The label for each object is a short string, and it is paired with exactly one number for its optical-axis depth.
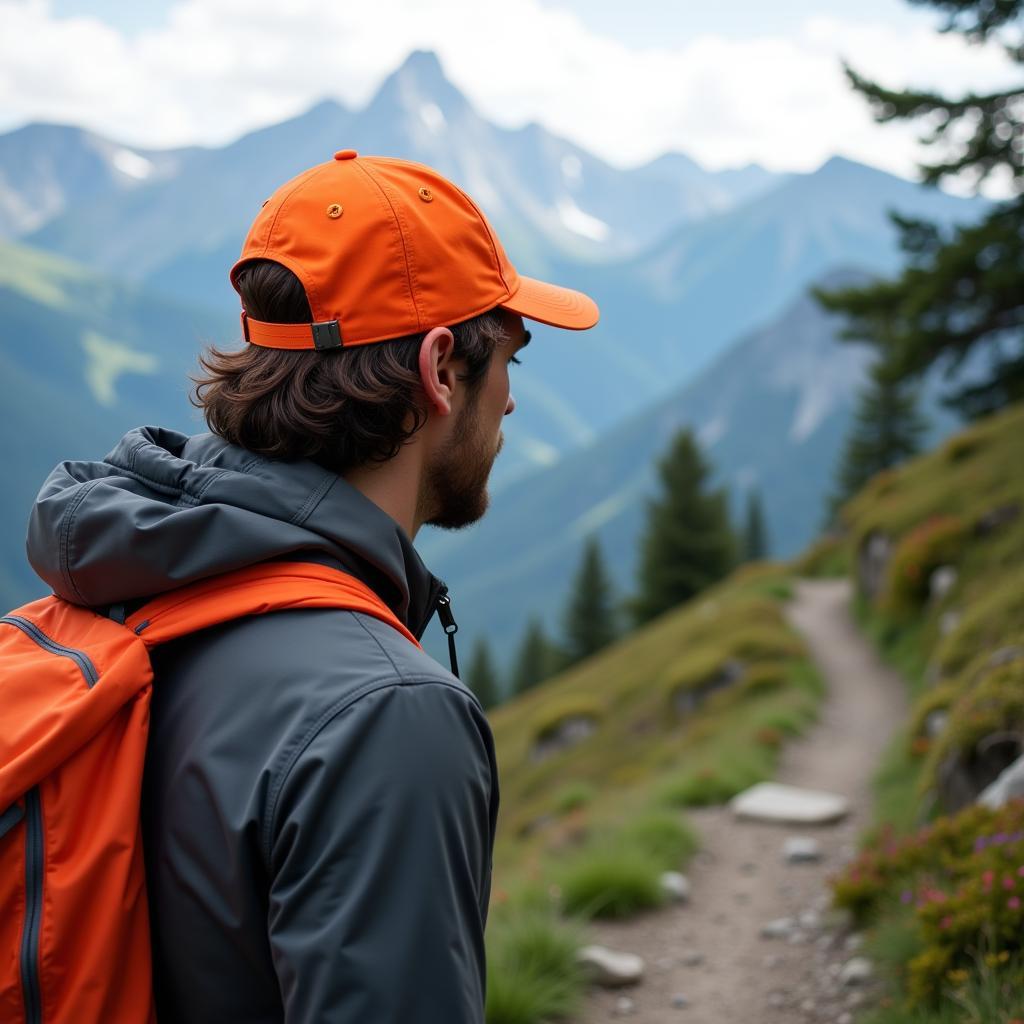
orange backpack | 1.67
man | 1.54
